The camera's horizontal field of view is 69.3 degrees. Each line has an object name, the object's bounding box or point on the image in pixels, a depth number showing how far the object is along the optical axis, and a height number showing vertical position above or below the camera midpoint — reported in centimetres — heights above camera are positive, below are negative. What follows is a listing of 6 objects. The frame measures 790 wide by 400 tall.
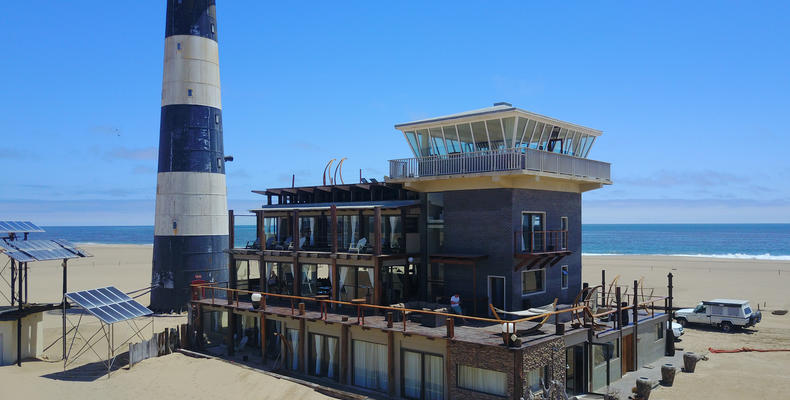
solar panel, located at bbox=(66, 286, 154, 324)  2427 -379
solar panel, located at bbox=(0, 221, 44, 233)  2627 -42
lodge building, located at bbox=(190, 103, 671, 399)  2133 -270
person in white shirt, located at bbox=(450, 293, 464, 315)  2436 -359
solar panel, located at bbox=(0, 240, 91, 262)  2517 -146
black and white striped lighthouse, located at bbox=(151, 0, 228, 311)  3447 +382
